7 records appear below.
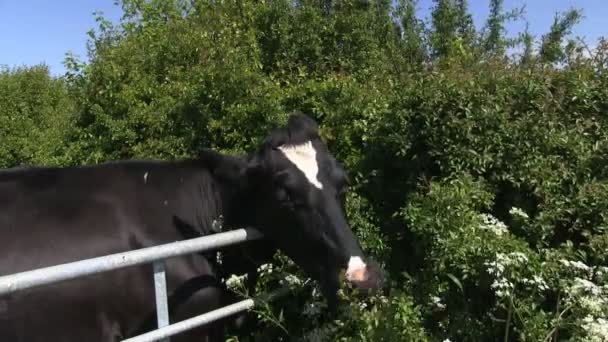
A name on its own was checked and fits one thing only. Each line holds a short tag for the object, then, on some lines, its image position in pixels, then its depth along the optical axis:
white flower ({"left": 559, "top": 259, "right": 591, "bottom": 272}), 3.27
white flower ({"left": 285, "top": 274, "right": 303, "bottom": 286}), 3.82
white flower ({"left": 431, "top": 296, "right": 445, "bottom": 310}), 3.63
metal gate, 2.22
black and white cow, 3.11
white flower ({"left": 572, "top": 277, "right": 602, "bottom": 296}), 3.14
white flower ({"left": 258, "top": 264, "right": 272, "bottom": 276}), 3.85
